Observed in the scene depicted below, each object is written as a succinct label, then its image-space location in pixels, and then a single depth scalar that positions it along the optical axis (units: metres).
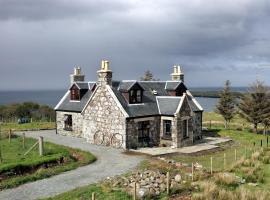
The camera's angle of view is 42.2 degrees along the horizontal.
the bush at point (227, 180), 20.79
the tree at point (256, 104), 44.03
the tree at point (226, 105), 50.97
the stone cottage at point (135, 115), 31.83
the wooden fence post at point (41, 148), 25.45
